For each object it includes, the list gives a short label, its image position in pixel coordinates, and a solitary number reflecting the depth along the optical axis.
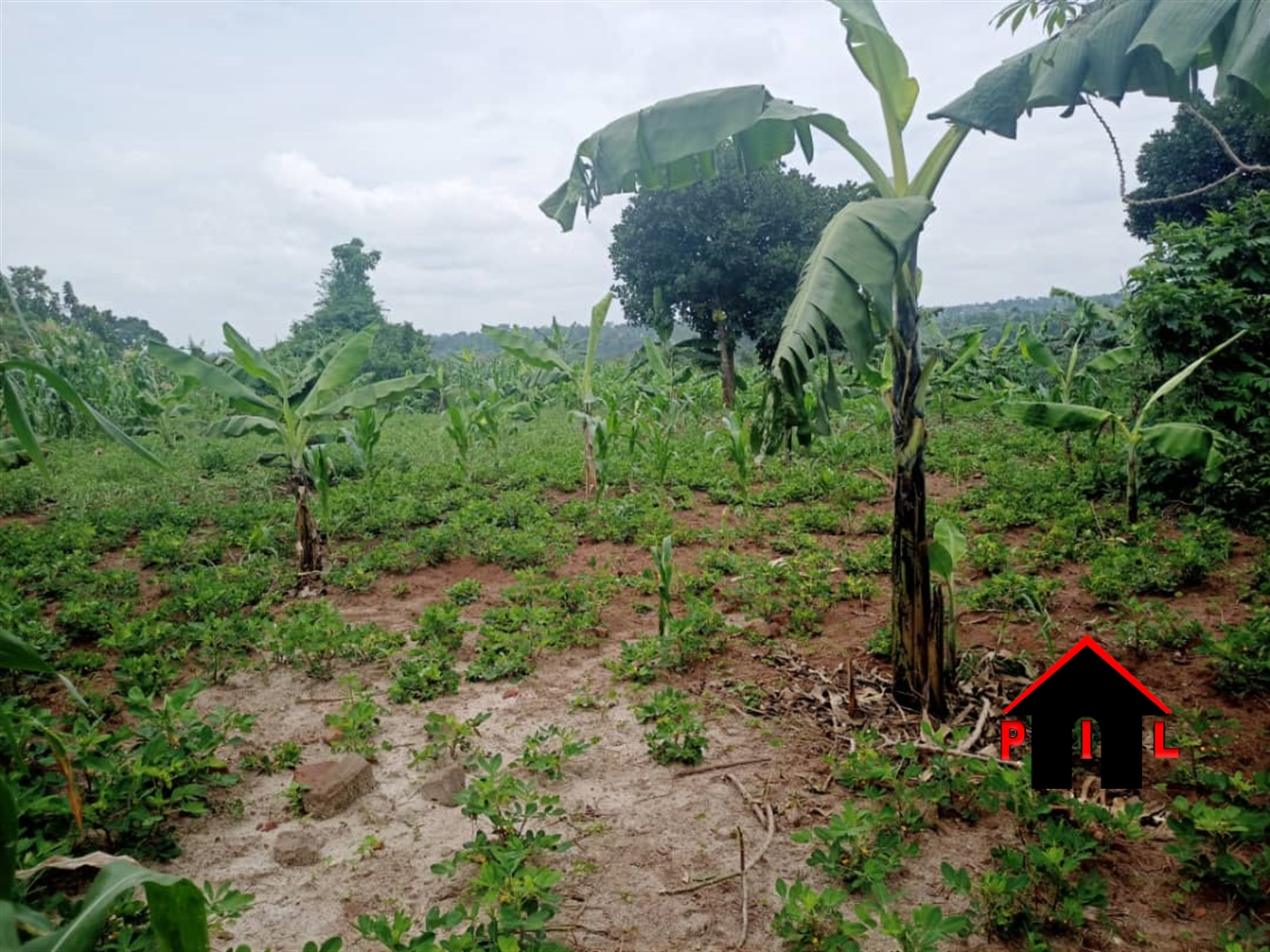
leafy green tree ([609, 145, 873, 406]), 13.96
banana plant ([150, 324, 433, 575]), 5.57
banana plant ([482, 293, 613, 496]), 8.07
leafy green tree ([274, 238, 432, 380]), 20.56
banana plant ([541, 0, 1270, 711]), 2.68
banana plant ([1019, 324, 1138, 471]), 6.64
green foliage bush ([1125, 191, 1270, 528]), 5.58
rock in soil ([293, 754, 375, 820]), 2.82
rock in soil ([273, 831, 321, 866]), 2.56
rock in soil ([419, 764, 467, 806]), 2.91
